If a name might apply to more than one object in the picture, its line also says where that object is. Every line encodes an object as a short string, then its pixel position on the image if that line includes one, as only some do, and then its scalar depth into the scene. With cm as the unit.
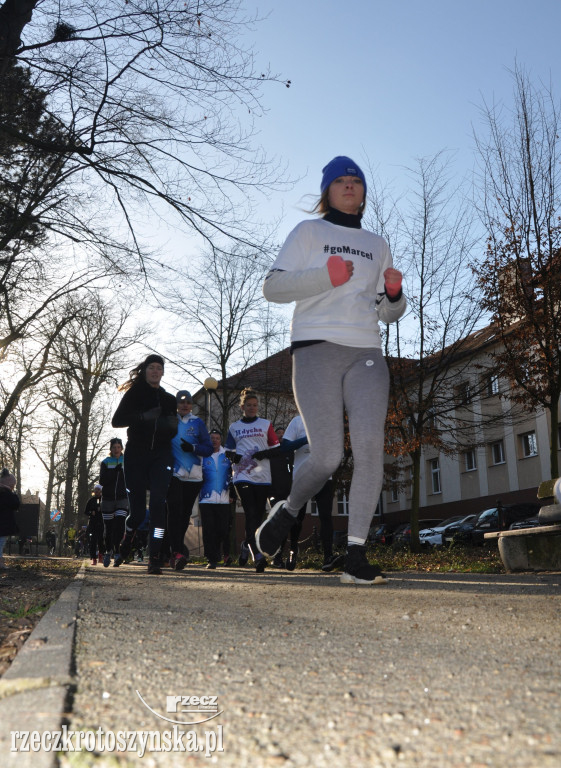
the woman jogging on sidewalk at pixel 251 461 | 923
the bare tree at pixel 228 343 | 2411
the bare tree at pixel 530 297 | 1474
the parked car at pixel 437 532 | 3058
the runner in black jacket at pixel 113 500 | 1196
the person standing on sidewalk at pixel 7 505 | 1323
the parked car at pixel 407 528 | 3158
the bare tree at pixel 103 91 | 825
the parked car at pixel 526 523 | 2279
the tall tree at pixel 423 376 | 1819
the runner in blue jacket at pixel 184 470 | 944
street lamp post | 1788
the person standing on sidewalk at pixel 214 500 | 1077
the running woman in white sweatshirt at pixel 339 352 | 441
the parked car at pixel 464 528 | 2638
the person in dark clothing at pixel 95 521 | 1620
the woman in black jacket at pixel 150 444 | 725
